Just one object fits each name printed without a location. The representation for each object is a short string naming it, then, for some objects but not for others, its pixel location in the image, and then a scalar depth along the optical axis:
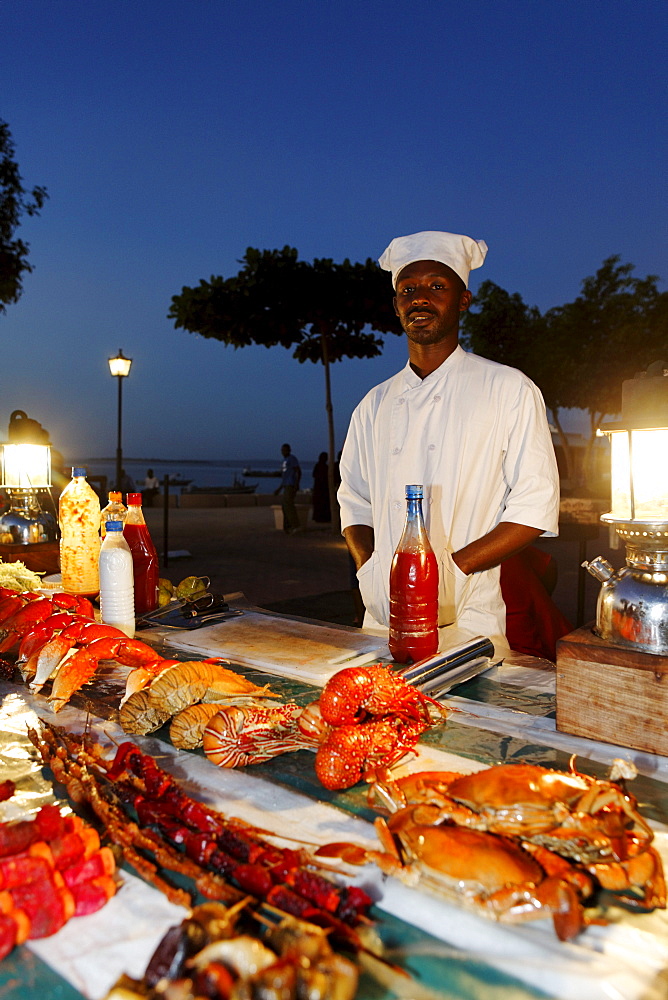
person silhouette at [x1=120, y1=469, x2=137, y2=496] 17.19
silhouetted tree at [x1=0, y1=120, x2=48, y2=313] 13.23
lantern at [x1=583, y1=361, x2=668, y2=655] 1.53
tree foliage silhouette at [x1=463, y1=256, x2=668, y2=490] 21.30
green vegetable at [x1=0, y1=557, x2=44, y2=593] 3.08
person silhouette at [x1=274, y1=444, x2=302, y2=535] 15.45
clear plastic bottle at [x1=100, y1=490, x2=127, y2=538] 2.66
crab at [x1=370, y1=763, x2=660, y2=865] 1.00
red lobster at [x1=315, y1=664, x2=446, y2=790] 1.32
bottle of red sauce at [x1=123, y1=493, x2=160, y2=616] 2.63
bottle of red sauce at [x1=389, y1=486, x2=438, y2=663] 2.06
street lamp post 14.66
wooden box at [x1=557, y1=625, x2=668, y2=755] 1.47
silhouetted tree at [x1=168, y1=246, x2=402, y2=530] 10.75
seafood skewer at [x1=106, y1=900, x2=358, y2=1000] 0.74
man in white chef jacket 2.88
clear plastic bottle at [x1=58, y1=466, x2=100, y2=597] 2.72
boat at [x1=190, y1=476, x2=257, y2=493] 33.56
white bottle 2.28
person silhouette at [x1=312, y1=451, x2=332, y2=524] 16.77
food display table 0.82
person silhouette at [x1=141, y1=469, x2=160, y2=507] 23.62
